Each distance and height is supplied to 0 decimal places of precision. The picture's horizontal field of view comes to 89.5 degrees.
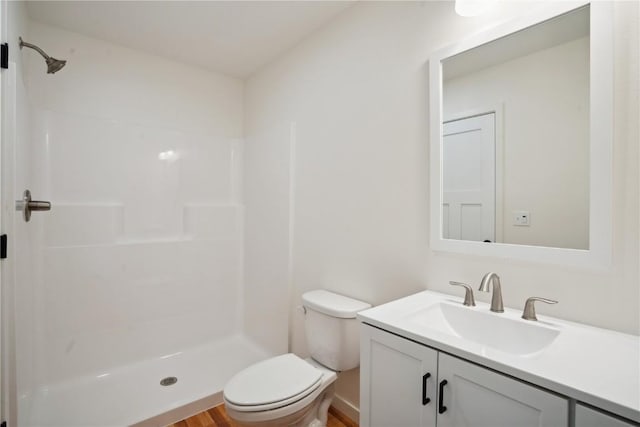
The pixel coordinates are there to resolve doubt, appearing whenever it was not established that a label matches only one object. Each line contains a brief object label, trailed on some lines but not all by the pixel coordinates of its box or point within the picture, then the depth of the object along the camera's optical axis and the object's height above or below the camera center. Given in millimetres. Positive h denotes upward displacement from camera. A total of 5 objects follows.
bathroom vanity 731 -428
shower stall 1928 -214
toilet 1377 -797
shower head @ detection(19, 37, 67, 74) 1616 +753
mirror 1026 +267
